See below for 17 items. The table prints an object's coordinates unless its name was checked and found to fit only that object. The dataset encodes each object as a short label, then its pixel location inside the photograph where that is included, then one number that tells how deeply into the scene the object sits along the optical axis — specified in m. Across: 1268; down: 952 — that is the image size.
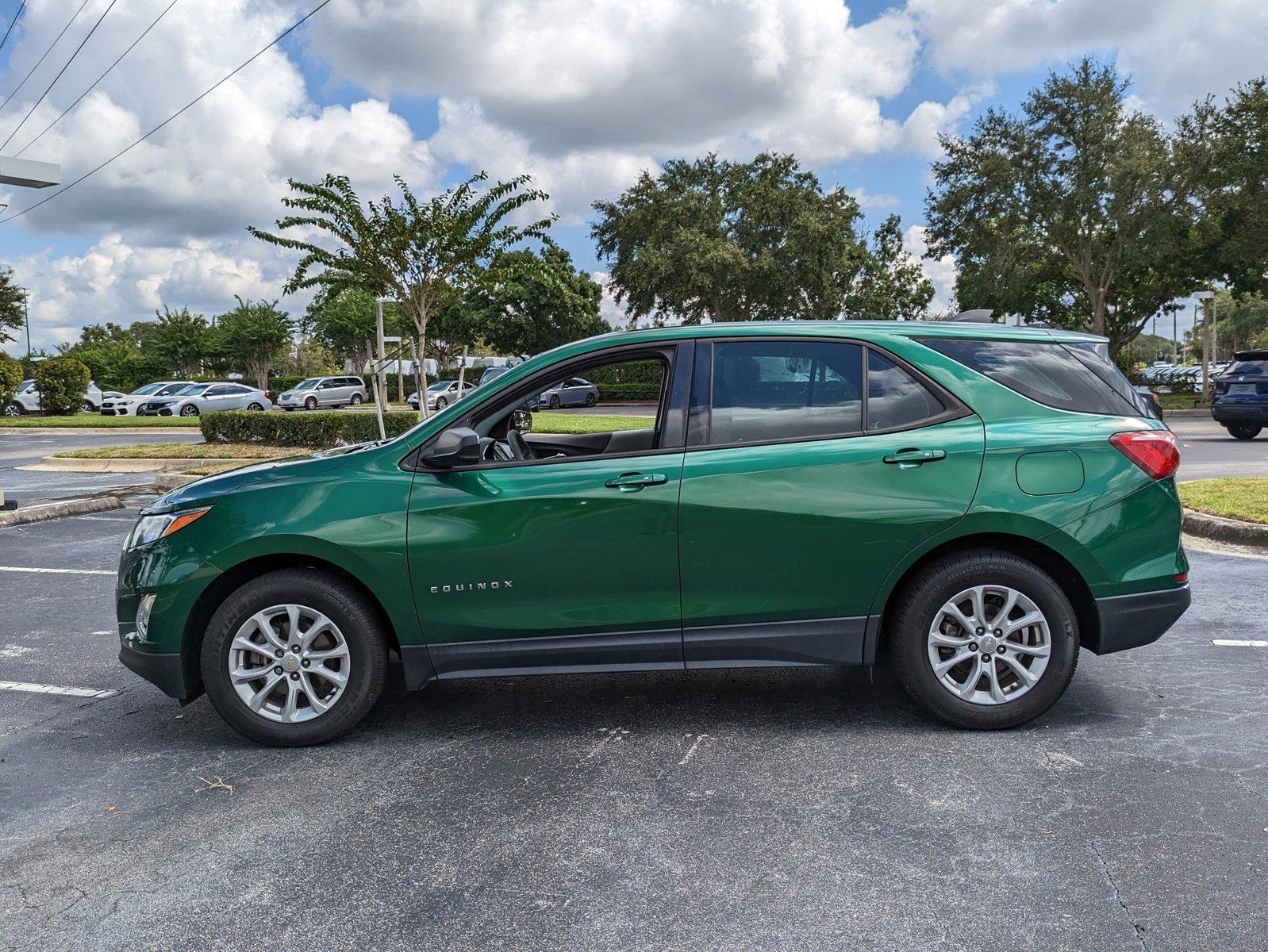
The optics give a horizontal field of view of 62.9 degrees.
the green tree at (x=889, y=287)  47.62
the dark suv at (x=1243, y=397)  19.47
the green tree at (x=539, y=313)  51.56
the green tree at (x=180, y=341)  60.03
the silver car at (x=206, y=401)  38.09
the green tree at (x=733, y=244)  41.28
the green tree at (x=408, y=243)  19.94
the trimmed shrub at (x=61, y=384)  37.25
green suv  4.22
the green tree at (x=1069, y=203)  33.09
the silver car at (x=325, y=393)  45.81
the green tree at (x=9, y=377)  36.97
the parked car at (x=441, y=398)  38.25
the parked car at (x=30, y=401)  39.59
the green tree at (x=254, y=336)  61.03
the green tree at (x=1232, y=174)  30.56
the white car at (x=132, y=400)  38.12
